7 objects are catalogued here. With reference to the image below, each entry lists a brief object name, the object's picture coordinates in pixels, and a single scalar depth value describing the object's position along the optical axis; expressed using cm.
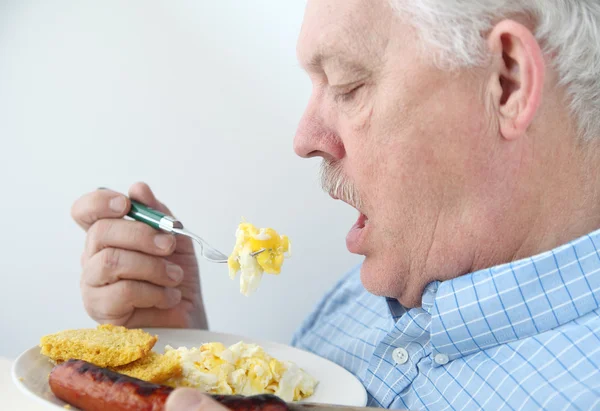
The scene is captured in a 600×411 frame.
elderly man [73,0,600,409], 48
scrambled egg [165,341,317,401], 50
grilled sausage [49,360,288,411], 40
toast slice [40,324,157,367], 50
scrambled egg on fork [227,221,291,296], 54
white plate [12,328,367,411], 46
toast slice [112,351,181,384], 49
